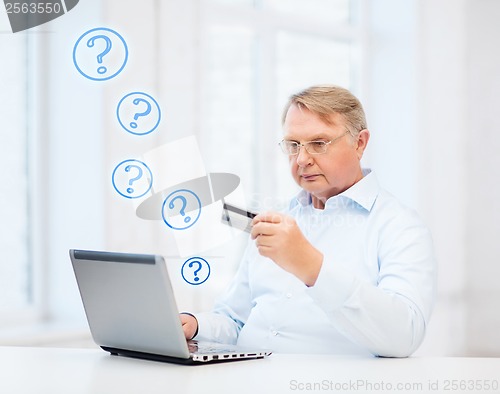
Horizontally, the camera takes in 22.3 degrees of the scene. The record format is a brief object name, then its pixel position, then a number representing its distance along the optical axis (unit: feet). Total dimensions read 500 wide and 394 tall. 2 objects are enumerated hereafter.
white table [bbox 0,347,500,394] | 7.37
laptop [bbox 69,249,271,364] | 7.78
